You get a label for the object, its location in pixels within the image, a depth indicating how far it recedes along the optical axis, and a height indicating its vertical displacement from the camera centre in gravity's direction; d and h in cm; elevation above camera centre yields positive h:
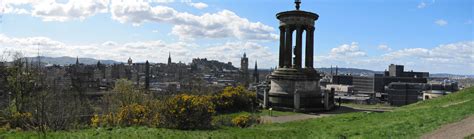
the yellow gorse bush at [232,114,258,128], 2014 -242
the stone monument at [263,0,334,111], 3045 -30
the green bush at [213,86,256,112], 2902 -204
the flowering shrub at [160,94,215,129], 1759 -180
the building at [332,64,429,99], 15088 -316
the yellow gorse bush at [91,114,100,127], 2149 -268
